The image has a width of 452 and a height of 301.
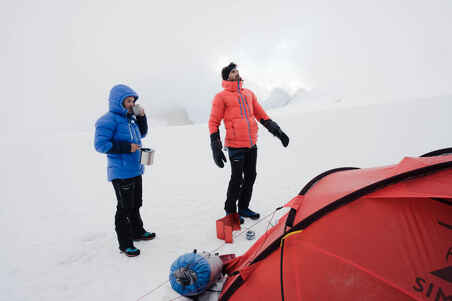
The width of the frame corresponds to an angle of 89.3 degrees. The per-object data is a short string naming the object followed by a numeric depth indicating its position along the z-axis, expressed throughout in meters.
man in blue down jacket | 2.39
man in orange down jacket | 2.95
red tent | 1.25
